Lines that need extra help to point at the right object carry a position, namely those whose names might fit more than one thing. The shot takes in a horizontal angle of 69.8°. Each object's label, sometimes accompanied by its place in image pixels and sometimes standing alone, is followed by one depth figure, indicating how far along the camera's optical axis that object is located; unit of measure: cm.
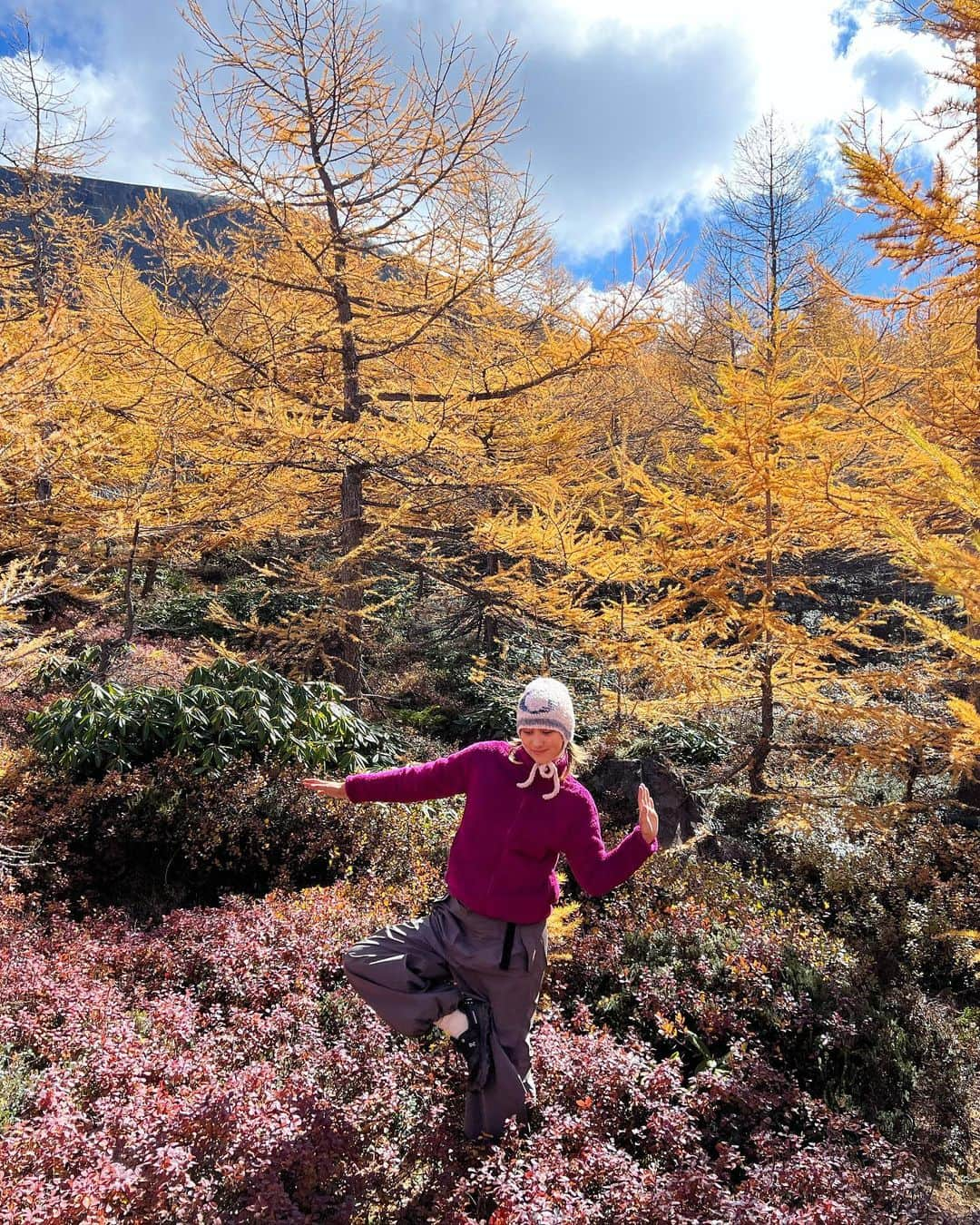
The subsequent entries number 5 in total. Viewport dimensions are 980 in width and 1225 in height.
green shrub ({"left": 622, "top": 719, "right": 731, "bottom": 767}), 714
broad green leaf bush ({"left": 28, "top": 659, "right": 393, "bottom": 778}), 477
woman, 229
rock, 601
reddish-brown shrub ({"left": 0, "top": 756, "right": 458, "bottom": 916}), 438
